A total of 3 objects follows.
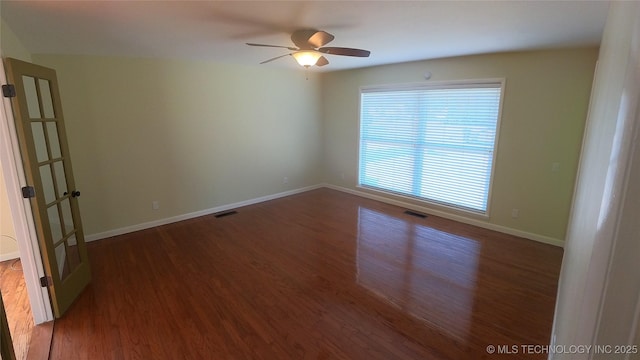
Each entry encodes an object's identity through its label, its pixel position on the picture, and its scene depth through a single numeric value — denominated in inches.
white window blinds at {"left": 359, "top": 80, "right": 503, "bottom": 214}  171.8
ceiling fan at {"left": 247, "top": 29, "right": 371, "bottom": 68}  105.4
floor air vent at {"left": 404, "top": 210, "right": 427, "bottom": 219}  195.2
